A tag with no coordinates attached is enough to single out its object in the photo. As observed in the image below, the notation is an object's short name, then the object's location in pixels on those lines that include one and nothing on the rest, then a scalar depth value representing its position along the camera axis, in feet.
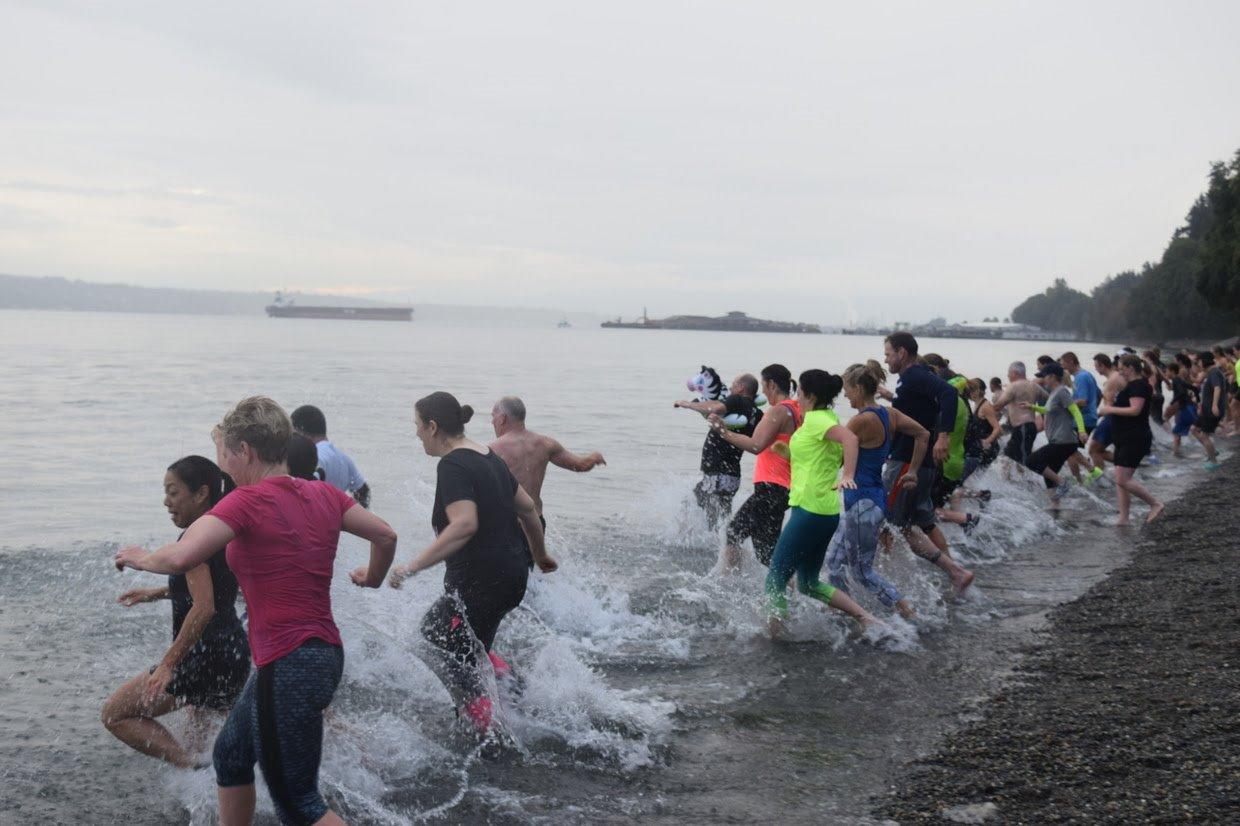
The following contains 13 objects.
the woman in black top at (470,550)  17.79
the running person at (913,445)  30.09
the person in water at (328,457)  24.68
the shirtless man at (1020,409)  46.83
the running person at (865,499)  25.75
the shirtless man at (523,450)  25.86
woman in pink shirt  12.50
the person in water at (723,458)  32.40
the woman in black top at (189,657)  15.26
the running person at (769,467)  26.71
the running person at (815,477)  23.99
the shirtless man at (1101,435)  50.03
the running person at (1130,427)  39.47
